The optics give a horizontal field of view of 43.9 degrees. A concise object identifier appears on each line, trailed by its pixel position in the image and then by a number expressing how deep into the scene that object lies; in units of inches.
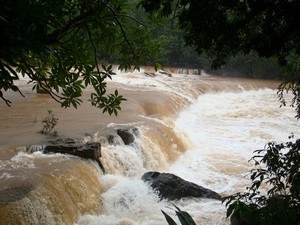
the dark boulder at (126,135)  338.6
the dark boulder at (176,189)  266.3
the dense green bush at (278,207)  102.0
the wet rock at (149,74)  883.7
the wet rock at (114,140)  325.4
